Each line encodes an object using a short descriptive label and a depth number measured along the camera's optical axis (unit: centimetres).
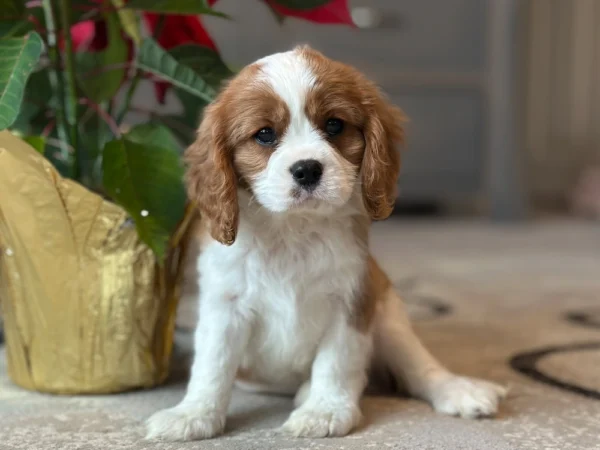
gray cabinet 333
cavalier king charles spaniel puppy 114
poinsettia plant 126
